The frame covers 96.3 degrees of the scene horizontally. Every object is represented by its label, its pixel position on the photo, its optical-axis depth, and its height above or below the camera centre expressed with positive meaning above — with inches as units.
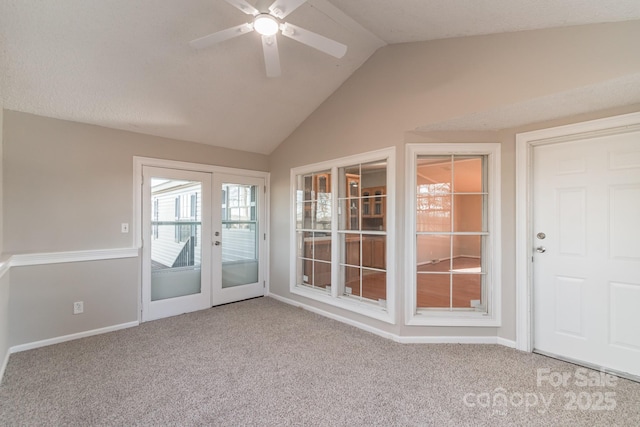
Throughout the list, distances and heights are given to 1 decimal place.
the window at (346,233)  127.4 -9.4
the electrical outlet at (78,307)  121.0 -39.6
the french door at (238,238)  164.6 -14.4
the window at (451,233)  116.3 -7.4
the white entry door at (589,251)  91.4 -12.4
